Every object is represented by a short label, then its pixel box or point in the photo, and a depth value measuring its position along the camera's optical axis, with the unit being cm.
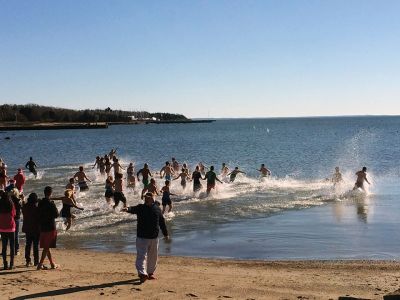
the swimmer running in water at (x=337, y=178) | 2527
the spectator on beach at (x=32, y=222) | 1011
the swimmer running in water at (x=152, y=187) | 1791
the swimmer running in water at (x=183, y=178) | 2409
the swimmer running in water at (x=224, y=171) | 2973
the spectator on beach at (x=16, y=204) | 1070
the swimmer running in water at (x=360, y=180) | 2373
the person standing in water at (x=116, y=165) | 2834
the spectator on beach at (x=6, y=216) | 990
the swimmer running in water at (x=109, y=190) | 1872
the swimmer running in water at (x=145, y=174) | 2194
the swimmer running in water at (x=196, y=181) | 2303
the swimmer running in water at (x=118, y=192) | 1816
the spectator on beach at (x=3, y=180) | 2130
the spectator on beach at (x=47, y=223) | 980
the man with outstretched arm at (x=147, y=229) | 912
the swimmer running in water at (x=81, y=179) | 2208
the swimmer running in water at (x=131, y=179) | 2414
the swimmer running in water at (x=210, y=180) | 2270
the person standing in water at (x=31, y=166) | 3033
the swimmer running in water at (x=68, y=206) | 1477
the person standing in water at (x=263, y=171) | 2950
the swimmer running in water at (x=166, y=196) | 1761
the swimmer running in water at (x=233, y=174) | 2773
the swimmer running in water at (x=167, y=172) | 2497
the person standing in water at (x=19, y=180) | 2061
